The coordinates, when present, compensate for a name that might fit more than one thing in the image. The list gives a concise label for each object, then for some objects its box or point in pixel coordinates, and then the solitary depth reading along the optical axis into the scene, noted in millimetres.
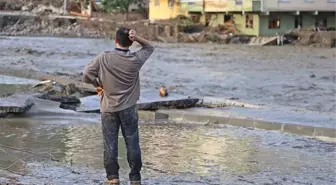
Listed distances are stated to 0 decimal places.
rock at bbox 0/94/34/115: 11367
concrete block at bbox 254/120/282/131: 11299
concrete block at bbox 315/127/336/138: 10559
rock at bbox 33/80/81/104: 13820
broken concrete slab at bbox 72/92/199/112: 12742
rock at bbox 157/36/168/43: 60169
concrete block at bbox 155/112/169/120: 12430
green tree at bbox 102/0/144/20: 77250
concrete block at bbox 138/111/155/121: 12430
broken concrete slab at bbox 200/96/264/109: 14341
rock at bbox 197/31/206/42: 57969
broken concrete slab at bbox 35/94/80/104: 13695
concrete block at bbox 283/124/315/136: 10844
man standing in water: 6117
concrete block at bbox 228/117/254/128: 11668
